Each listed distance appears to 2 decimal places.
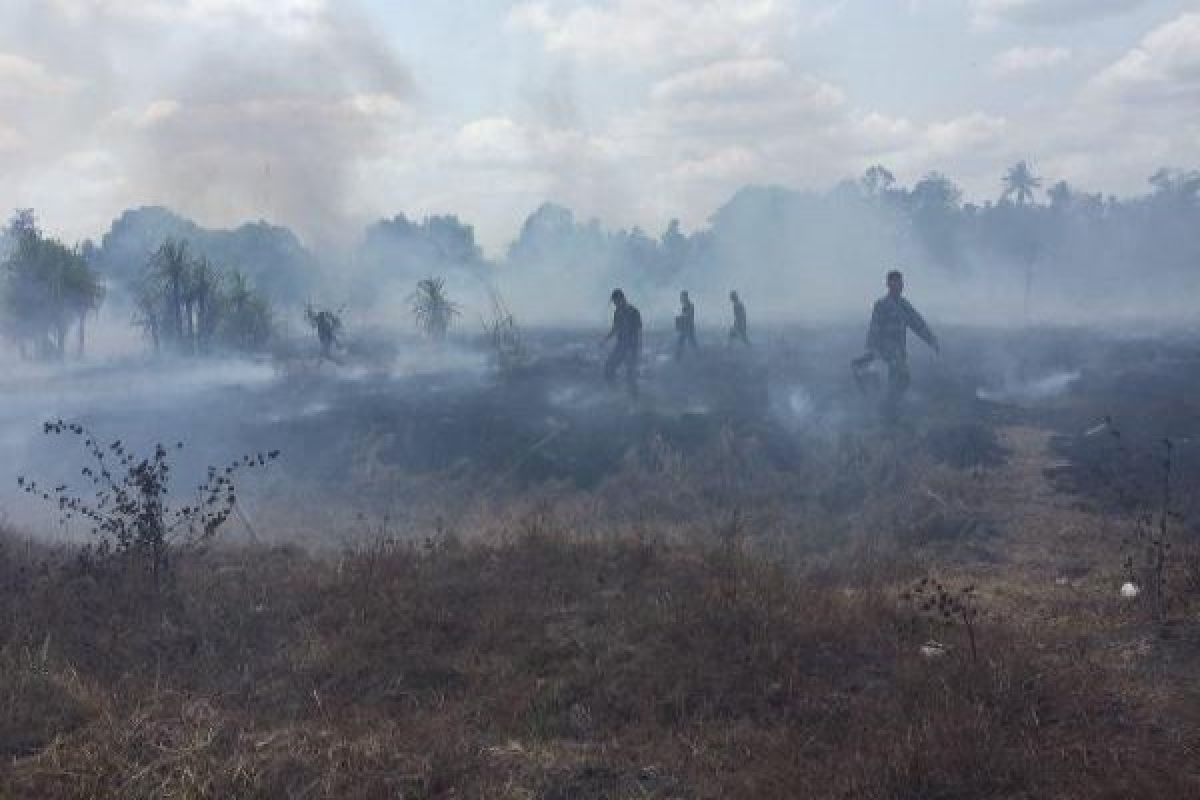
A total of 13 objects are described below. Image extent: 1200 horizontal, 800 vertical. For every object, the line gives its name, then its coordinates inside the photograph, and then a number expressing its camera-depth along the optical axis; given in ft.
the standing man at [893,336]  43.57
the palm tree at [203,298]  99.50
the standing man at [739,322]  65.34
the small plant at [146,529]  23.15
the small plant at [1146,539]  20.02
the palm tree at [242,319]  102.99
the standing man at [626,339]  51.03
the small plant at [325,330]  68.64
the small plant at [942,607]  17.05
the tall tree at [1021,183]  249.14
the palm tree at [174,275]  97.96
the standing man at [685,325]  63.26
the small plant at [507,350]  65.00
